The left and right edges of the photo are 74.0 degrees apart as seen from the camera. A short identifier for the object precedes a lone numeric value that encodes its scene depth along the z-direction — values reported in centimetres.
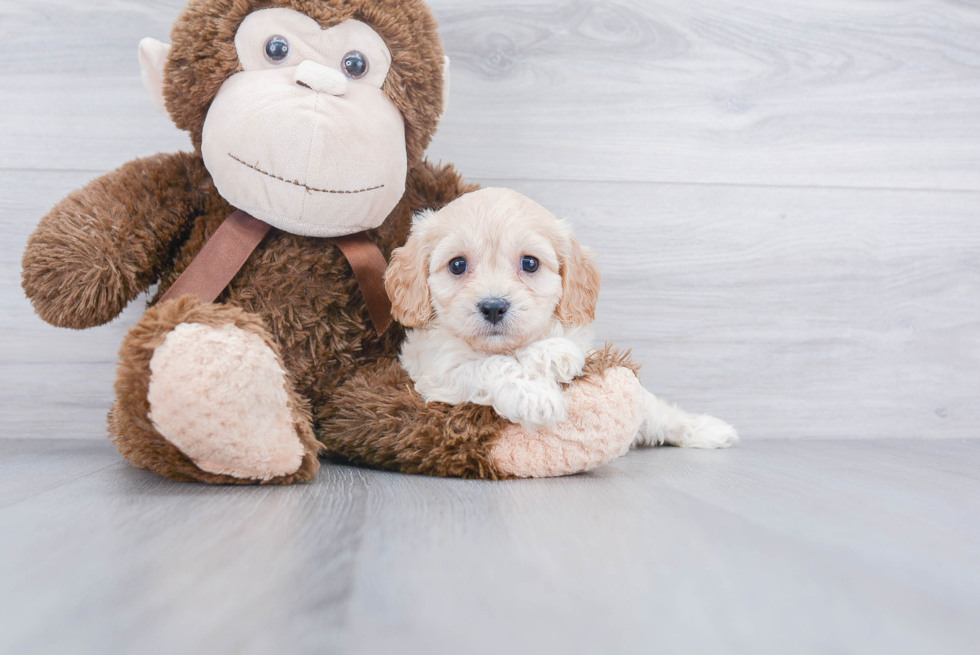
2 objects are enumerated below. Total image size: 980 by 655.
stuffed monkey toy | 78
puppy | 87
